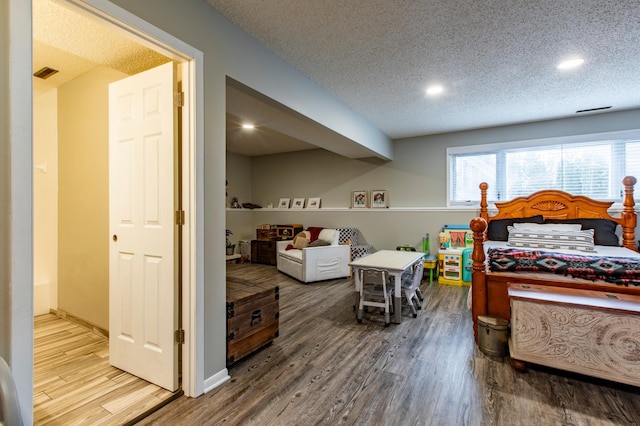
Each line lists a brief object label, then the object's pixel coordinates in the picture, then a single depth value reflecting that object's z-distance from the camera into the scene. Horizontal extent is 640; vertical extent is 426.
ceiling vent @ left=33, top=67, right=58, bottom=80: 2.73
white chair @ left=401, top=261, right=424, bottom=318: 3.26
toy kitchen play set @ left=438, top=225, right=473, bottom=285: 4.74
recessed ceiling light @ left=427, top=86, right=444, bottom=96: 3.29
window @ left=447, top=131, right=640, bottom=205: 4.20
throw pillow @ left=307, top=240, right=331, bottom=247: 5.22
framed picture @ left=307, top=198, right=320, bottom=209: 6.67
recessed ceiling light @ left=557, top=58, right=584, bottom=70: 2.68
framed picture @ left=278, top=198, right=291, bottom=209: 7.11
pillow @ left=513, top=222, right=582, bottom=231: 3.84
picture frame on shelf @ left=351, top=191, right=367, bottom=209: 6.08
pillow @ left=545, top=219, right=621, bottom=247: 3.83
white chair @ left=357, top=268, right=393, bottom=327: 3.03
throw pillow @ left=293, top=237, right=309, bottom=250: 5.74
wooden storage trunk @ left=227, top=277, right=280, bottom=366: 2.21
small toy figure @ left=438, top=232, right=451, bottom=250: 5.02
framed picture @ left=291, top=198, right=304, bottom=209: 6.90
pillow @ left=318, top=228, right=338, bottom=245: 5.46
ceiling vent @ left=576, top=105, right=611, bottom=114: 3.96
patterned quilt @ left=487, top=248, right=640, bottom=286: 2.26
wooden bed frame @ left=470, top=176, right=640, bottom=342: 2.52
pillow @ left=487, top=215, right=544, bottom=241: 4.29
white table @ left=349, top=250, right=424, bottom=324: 3.00
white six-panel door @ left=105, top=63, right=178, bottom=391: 1.92
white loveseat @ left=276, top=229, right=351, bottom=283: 4.88
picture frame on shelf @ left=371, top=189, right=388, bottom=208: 5.85
